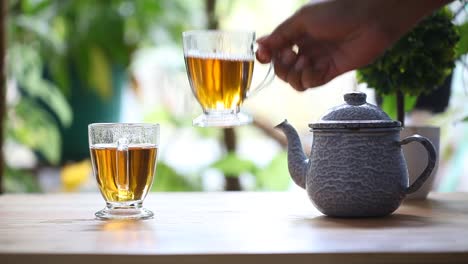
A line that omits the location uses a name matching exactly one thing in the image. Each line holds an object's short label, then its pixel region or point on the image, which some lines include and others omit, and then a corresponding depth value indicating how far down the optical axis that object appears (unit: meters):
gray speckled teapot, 1.13
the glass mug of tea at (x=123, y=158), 1.16
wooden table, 0.94
